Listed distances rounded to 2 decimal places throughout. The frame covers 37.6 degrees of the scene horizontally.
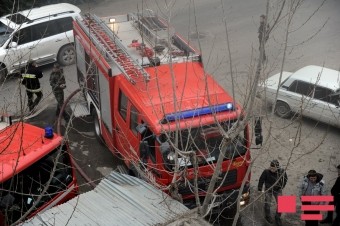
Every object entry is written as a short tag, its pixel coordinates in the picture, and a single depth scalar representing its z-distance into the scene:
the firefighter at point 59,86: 12.38
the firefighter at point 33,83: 12.27
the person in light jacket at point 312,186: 8.92
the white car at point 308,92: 12.32
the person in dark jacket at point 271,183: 9.05
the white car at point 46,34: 14.51
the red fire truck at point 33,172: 7.44
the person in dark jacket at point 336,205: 9.19
